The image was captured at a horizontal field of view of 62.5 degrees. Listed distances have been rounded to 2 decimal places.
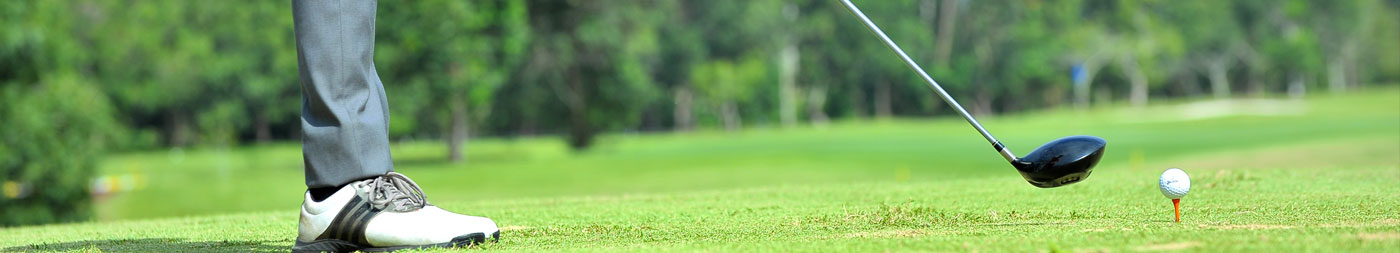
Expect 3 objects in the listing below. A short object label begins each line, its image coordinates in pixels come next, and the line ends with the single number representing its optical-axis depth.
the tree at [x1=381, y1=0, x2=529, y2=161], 30.19
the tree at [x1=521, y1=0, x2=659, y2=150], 35.72
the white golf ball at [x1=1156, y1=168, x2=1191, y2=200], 4.10
